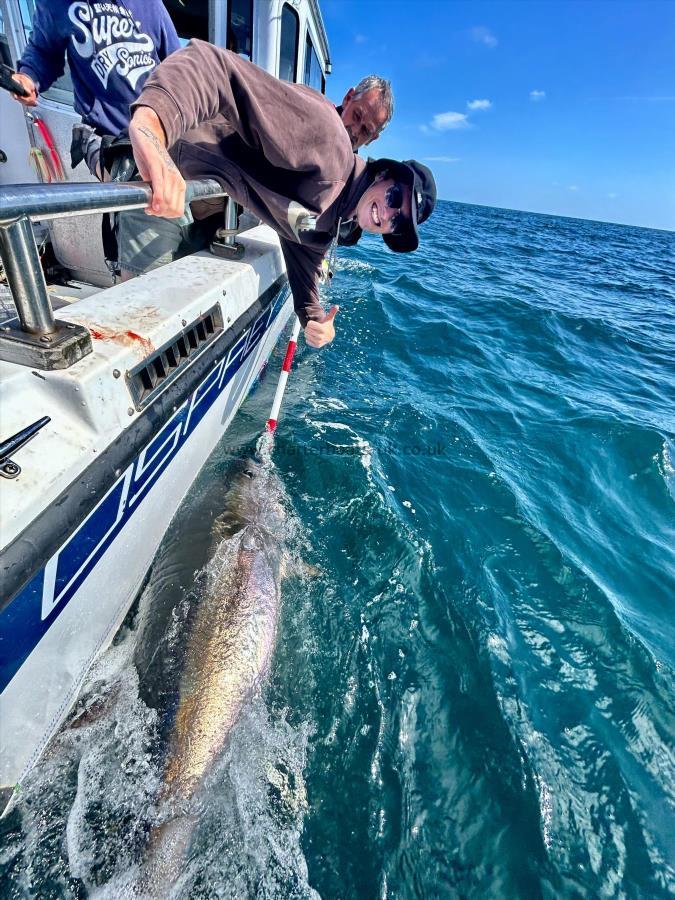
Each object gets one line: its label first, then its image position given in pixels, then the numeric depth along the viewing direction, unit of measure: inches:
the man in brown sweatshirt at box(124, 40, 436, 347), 52.5
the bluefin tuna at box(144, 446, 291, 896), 62.4
